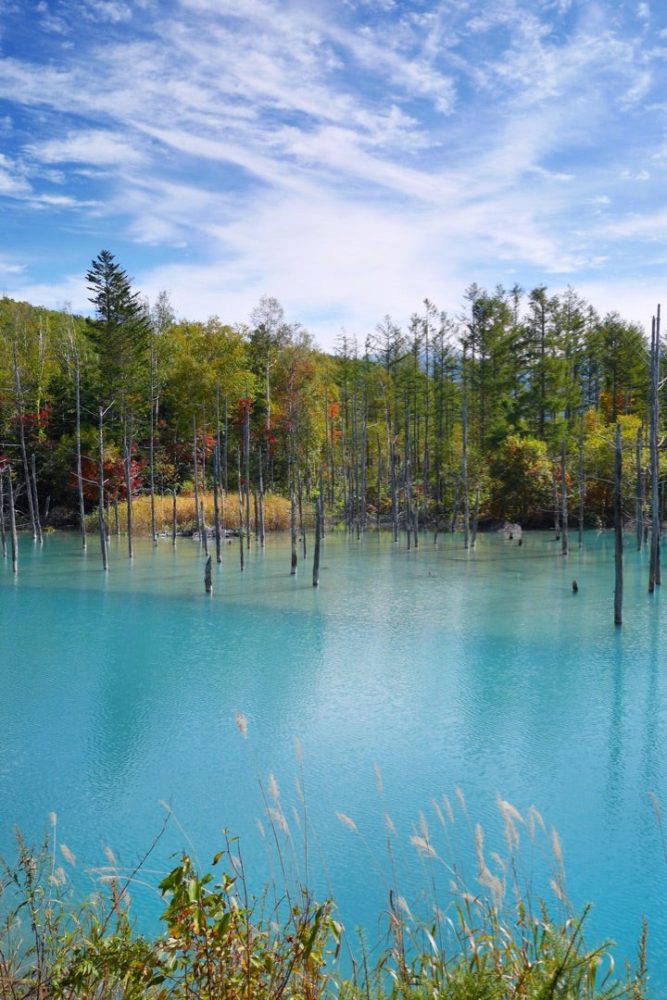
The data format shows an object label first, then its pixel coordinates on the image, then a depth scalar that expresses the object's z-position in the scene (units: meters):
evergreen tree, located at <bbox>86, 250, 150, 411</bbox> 41.53
